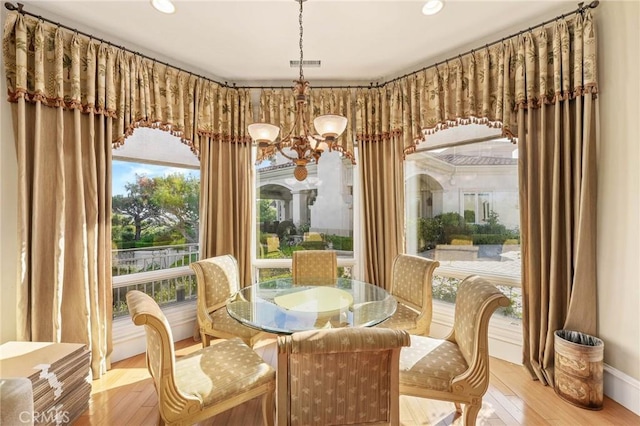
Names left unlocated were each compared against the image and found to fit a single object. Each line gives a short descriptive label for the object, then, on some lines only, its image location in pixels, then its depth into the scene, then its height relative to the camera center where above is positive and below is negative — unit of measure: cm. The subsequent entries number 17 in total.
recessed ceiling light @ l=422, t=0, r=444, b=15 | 219 +157
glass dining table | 181 -66
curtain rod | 216 +151
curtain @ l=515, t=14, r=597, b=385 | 219 +23
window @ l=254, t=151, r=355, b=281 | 367 +5
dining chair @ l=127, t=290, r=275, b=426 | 140 -89
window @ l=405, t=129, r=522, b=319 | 282 +1
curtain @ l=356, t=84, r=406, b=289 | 328 +38
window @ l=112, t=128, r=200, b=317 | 293 -2
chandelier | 186 +52
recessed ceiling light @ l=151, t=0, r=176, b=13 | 217 +158
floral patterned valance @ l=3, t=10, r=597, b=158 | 221 +117
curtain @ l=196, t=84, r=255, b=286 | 322 +39
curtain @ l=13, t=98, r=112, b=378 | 218 -9
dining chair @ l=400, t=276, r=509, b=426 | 159 -89
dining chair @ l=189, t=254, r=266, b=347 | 233 -73
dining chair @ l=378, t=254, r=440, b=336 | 238 -70
